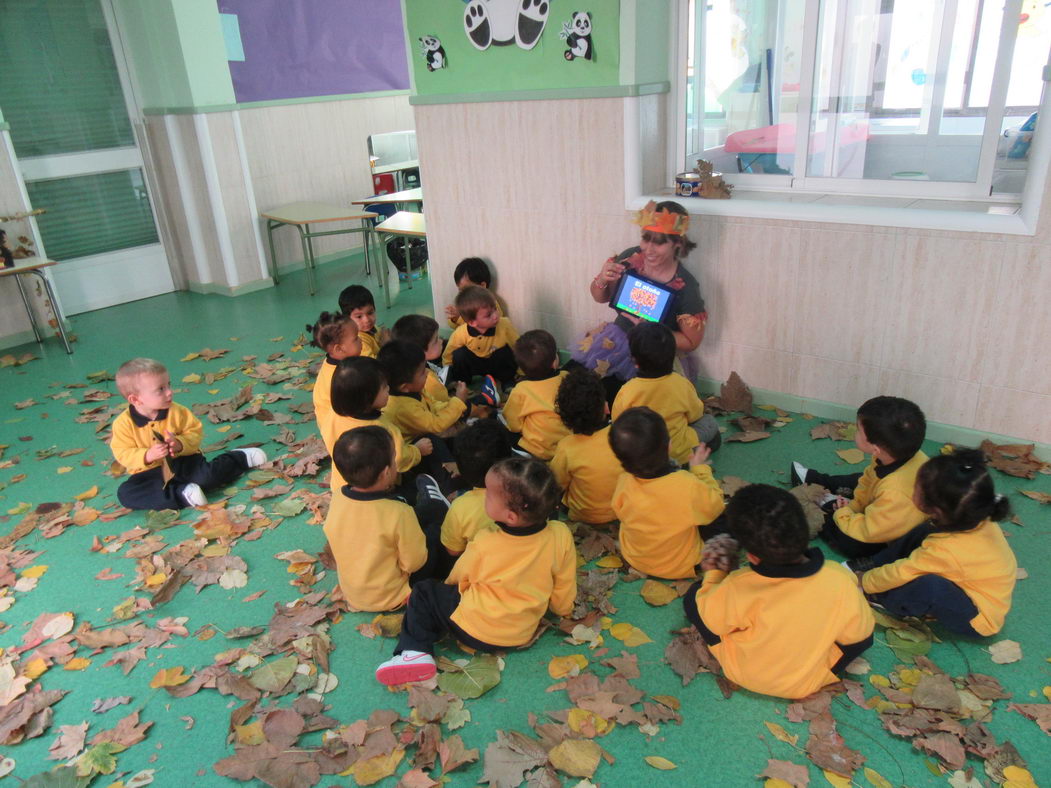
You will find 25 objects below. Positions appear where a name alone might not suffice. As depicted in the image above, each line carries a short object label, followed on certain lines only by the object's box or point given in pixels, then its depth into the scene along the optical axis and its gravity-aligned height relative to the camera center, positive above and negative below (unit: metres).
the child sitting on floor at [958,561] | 2.26 -1.40
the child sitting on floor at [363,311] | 4.48 -0.99
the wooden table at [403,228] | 5.83 -0.69
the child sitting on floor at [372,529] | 2.58 -1.31
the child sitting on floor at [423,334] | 4.14 -1.05
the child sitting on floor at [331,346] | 3.70 -0.97
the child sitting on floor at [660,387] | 3.33 -1.16
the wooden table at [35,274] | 5.49 -0.82
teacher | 3.96 -0.88
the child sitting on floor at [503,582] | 2.40 -1.44
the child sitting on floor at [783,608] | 2.12 -1.40
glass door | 6.12 +0.06
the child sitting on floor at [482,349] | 4.59 -1.29
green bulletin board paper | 4.08 +0.41
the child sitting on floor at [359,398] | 3.06 -1.02
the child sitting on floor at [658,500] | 2.66 -1.33
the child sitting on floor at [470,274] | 5.05 -0.91
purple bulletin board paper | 7.07 +0.93
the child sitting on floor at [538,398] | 3.50 -1.21
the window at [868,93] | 3.59 +0.07
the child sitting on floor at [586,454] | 3.03 -1.31
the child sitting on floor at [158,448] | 3.51 -1.34
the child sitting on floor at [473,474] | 2.75 -1.23
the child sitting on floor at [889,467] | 2.65 -1.26
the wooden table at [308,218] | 6.80 -0.65
